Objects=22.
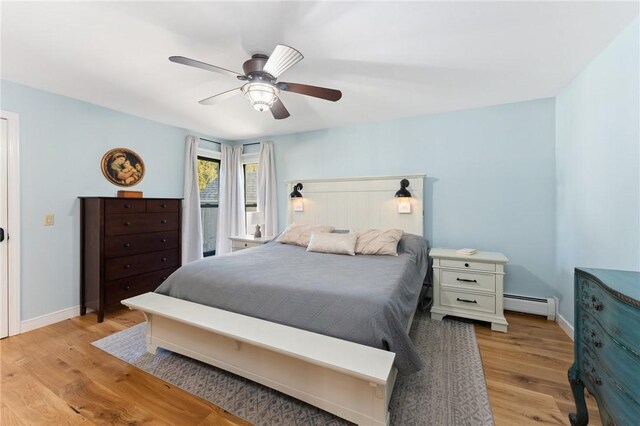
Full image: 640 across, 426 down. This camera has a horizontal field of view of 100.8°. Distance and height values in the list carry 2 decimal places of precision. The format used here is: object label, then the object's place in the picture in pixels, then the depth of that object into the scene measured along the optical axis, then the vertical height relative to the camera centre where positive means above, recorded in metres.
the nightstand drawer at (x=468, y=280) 2.72 -0.72
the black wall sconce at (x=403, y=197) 3.38 +0.19
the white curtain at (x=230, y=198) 4.87 +0.23
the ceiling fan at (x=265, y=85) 1.82 +0.96
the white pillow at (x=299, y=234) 3.41 -0.30
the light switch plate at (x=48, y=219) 2.86 -0.11
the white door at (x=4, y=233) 2.57 -0.24
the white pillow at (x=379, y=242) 2.85 -0.34
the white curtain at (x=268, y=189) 4.50 +0.37
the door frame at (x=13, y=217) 2.61 -0.08
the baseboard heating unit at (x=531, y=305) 2.92 -1.05
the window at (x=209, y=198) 4.73 +0.22
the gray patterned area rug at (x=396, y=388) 1.61 -1.24
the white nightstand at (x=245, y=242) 4.13 -0.50
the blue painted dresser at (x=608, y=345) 0.95 -0.56
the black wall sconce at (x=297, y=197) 4.22 +0.22
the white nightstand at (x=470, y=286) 2.69 -0.79
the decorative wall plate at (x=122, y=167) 3.36 +0.57
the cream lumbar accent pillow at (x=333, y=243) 2.94 -0.37
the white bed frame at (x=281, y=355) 1.39 -0.94
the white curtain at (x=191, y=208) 4.26 +0.03
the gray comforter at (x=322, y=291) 1.57 -0.57
